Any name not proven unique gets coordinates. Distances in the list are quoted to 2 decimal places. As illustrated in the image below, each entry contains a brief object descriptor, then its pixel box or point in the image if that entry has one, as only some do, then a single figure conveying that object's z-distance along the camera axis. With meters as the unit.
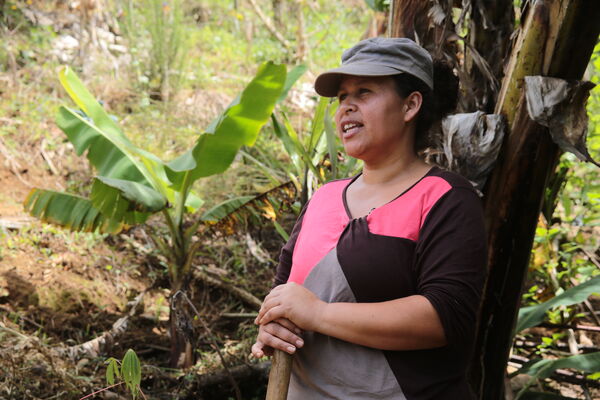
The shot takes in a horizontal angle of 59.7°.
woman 1.18
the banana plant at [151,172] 2.94
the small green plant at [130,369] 1.42
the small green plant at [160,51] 6.58
